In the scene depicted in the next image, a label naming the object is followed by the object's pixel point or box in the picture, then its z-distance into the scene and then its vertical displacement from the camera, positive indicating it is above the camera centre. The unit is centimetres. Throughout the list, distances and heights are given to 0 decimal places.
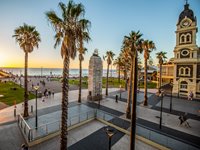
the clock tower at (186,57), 2953 +483
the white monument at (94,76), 2455 -54
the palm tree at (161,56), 3159 +503
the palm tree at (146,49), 2183 +480
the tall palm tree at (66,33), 864 +302
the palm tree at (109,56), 3463 +540
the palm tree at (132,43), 1579 +452
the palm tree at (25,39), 1562 +458
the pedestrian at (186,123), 1419 -608
